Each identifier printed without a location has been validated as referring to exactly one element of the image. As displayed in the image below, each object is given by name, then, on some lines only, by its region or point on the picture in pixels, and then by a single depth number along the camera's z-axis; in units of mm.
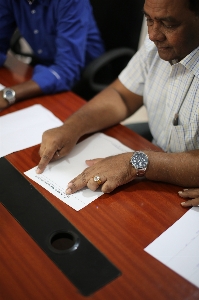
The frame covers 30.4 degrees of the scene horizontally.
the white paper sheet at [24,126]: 1273
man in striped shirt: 1072
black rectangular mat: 858
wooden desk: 827
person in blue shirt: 1570
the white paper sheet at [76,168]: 1067
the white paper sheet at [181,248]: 890
